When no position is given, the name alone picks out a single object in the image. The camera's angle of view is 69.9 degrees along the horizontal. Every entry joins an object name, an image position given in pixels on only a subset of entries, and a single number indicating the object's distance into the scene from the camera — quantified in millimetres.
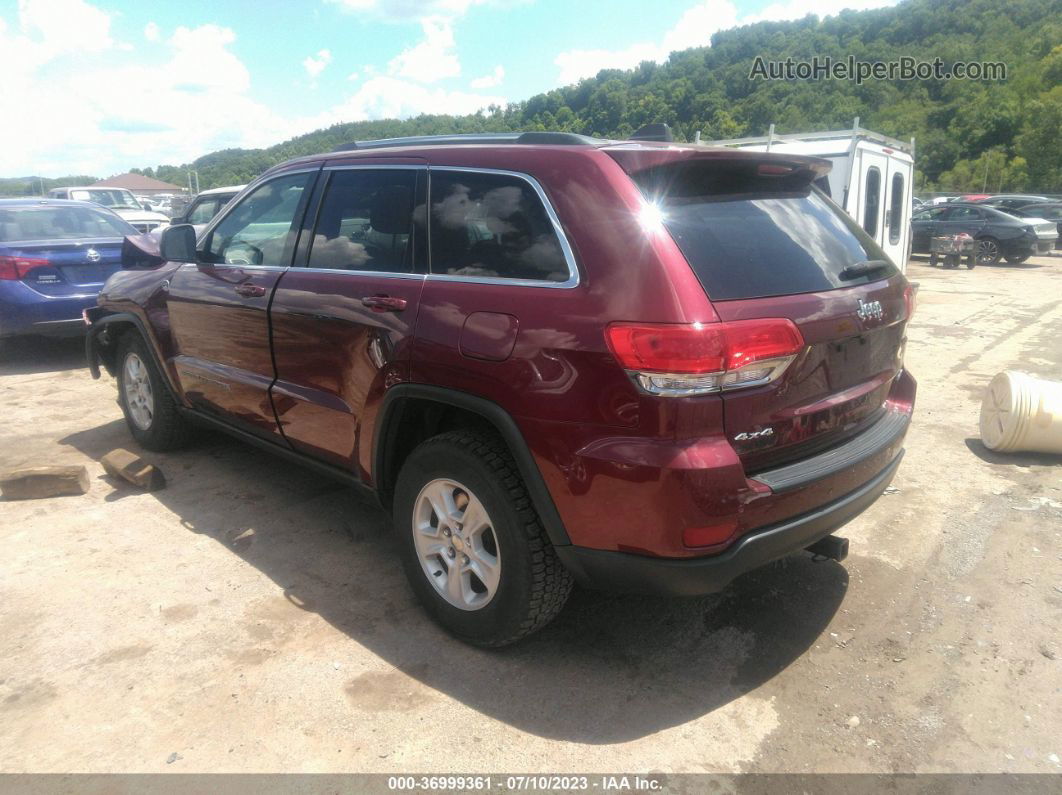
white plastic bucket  4719
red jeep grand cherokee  2289
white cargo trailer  9883
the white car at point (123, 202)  13391
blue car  7137
